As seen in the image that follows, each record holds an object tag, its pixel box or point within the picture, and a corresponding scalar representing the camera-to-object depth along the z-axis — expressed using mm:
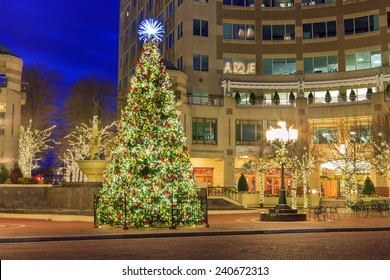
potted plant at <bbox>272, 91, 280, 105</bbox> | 54000
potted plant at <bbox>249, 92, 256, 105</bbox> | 54125
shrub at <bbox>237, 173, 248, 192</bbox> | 42500
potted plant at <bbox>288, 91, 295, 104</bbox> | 54188
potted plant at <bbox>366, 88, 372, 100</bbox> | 50528
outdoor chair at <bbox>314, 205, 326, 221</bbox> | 24938
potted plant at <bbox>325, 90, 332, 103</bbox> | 52625
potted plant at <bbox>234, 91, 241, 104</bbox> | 53812
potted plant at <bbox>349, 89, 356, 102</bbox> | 51575
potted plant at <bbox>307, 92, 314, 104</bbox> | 53500
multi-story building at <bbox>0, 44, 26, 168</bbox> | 42531
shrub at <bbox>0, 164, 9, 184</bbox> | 32375
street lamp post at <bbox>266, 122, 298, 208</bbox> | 25853
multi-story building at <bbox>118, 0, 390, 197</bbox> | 51750
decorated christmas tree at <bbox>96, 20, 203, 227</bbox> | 19688
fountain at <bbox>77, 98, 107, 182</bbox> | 28953
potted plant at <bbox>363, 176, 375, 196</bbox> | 43188
